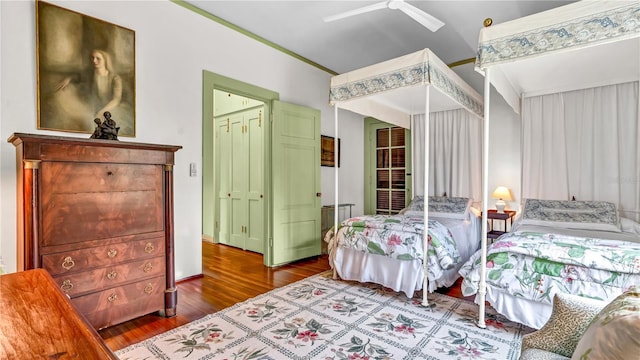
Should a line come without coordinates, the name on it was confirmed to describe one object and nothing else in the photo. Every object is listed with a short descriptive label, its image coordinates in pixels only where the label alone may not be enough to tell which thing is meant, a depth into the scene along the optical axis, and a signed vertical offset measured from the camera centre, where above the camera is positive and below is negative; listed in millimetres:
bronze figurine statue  2244 +364
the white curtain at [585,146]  3297 +372
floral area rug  1978 -1110
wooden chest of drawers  1897 -283
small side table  3730 -471
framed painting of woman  2426 +928
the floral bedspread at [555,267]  1931 -604
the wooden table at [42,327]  640 -354
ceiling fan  2670 +1486
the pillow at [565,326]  1161 -571
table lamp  3945 -225
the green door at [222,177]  5195 +43
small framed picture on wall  4781 +452
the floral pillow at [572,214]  3169 -394
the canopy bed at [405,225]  2768 -489
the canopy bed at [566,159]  1964 +216
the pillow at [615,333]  704 -389
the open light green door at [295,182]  3896 -40
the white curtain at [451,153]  4344 +377
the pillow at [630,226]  3029 -480
